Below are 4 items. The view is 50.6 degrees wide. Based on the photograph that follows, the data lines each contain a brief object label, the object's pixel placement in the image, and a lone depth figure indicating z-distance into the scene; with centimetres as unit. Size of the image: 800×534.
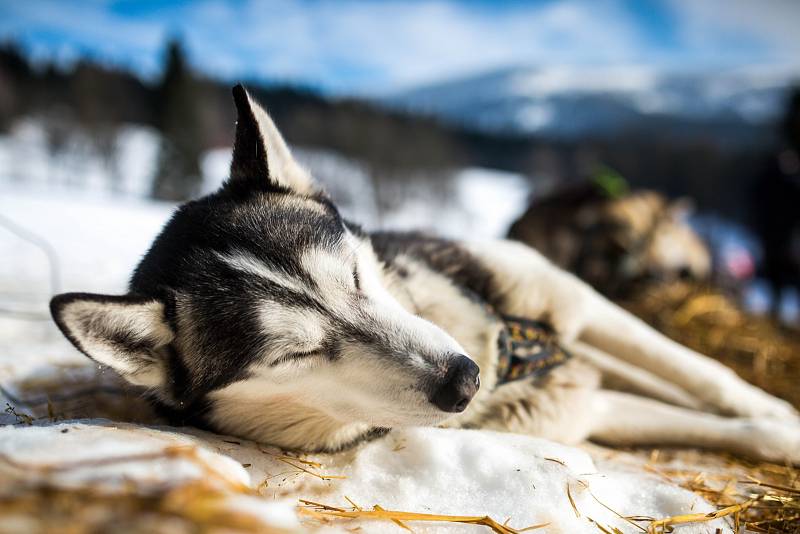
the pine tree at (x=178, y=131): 1883
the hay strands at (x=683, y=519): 54
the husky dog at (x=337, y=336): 57
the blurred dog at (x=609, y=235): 340
